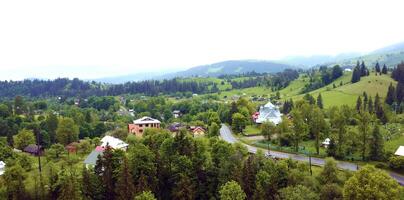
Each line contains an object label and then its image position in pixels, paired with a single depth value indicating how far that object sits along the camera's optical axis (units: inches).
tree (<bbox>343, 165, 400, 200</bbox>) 1573.6
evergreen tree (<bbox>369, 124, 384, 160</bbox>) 2445.9
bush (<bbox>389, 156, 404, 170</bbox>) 2230.6
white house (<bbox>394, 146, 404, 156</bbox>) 2377.5
